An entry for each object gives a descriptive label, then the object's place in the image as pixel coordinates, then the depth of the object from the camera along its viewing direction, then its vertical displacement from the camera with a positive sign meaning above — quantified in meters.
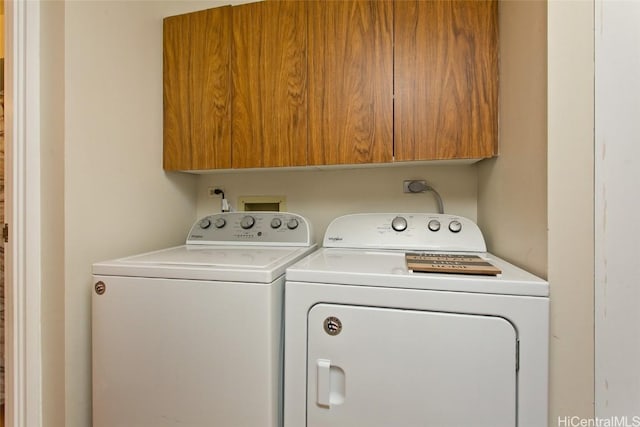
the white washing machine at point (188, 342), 0.75 -0.38
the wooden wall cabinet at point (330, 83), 1.02 +0.52
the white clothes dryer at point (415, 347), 0.64 -0.34
